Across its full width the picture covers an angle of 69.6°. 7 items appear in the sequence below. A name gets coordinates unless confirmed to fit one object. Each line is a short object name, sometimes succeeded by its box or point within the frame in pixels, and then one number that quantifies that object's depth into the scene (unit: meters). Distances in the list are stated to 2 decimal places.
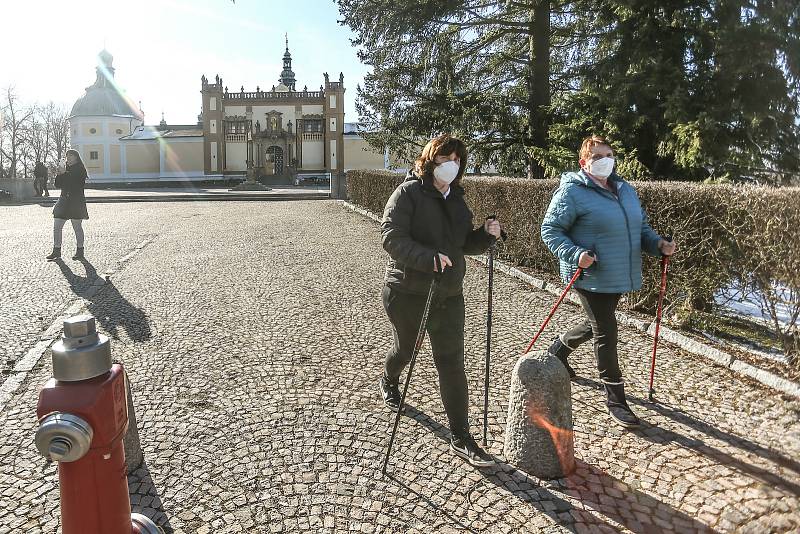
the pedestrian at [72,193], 9.43
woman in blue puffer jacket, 3.76
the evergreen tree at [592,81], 8.75
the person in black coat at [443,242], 3.22
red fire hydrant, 1.86
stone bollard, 3.08
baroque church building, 58.94
